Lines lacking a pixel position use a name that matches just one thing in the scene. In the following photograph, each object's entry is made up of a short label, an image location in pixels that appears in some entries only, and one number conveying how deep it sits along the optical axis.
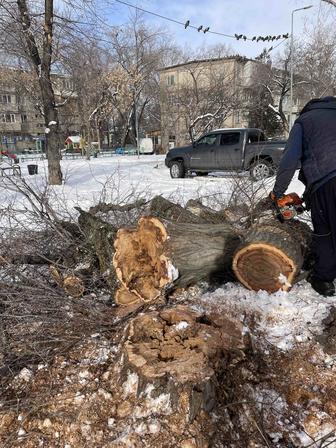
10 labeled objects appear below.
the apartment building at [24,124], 49.41
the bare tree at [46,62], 10.43
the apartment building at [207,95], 27.39
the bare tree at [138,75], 33.72
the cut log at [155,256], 2.95
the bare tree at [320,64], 23.91
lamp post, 19.00
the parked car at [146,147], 38.03
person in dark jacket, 3.01
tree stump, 2.06
